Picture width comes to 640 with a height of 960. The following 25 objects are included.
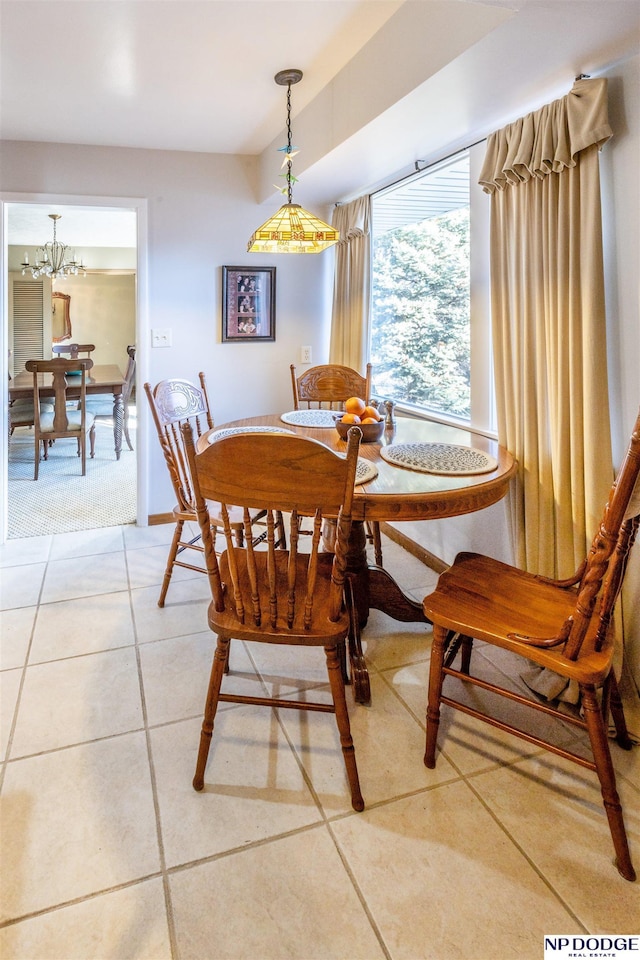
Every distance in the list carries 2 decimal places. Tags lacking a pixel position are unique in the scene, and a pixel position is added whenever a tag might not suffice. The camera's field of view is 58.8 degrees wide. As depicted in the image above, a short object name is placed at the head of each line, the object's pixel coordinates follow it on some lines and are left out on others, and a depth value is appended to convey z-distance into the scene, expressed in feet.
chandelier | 23.45
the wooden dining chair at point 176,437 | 8.10
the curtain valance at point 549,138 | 5.66
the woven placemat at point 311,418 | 8.72
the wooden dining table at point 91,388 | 16.33
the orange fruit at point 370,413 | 7.68
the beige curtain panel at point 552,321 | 5.92
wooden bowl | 7.43
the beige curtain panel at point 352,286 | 11.25
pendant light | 7.27
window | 8.80
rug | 12.42
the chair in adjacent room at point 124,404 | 19.03
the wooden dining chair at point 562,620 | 4.33
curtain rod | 8.35
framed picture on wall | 12.21
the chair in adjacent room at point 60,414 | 15.51
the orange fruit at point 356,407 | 7.63
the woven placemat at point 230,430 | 7.52
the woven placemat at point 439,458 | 6.19
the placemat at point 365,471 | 5.82
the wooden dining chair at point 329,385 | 10.62
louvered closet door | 28.55
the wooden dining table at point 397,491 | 5.39
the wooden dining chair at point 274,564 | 4.35
